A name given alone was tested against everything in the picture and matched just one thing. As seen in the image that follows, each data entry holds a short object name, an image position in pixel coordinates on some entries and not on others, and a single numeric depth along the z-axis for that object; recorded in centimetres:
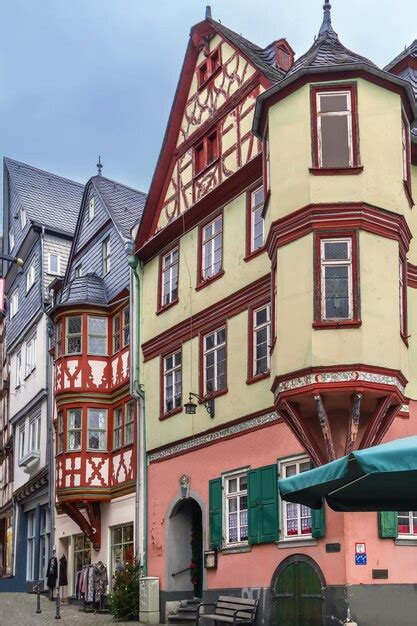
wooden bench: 1989
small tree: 2480
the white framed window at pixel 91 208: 3390
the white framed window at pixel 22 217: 4125
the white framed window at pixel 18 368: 3969
